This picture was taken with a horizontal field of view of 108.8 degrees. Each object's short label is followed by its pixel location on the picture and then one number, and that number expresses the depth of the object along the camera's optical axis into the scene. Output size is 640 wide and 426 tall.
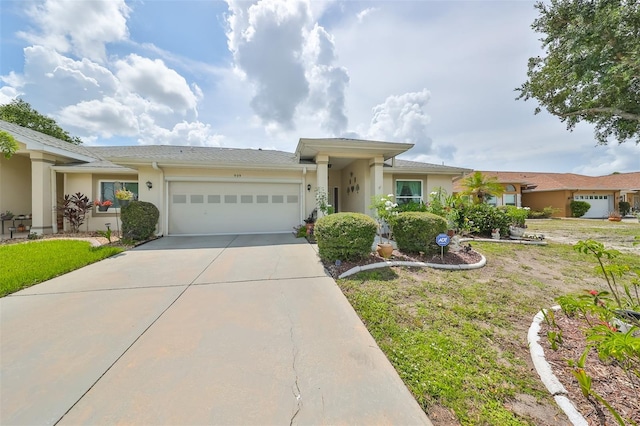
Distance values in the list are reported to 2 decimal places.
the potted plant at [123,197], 8.02
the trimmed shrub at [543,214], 20.07
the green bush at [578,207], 21.16
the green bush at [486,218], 9.30
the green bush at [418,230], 5.87
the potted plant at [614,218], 18.39
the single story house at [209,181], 9.08
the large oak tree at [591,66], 8.48
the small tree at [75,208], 9.52
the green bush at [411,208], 8.95
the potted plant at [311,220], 8.98
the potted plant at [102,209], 10.10
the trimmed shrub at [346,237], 5.18
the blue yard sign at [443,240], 5.62
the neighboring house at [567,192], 21.55
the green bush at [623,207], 22.94
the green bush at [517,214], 9.05
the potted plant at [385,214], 5.78
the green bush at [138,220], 8.11
